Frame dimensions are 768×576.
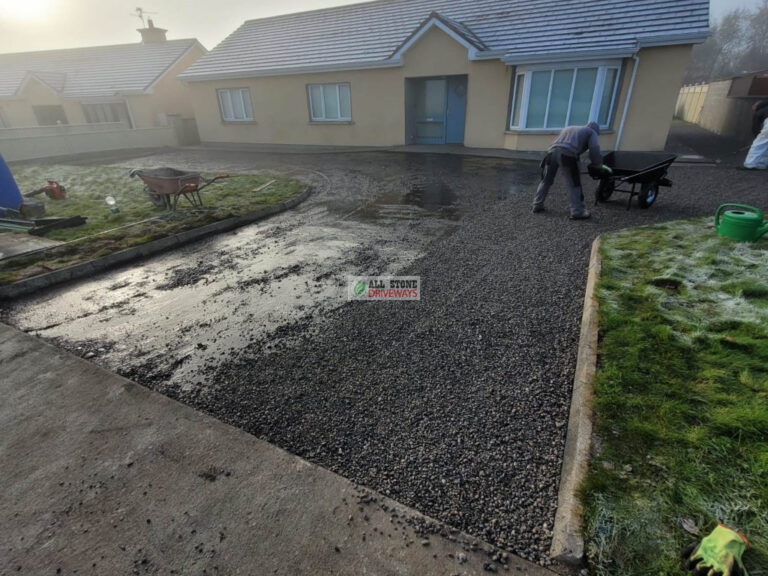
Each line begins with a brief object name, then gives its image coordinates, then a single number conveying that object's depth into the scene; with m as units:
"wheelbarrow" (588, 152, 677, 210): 6.83
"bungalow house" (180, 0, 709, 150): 12.06
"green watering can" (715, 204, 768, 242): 4.91
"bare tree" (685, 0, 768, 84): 50.84
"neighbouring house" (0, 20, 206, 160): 22.17
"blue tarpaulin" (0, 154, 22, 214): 7.64
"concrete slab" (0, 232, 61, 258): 6.04
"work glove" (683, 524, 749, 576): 1.64
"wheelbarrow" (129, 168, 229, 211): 7.64
